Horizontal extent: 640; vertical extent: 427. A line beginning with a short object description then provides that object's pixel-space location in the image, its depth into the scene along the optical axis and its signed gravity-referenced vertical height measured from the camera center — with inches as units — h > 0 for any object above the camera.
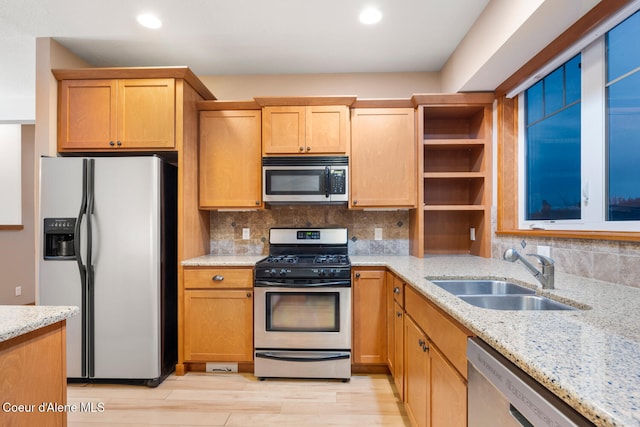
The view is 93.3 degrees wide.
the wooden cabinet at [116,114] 93.3 +31.0
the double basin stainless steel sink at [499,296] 53.1 -15.8
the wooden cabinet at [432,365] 42.5 -25.7
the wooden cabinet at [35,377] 34.0 -20.0
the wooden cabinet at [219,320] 92.3 -32.3
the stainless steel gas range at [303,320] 88.3 -31.4
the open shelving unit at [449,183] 100.7 +11.6
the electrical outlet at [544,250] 73.1 -8.7
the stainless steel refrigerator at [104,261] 84.4 -13.1
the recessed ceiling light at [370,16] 80.8 +54.4
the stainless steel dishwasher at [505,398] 24.0 -17.2
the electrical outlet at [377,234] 113.5 -7.3
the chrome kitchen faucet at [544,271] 53.9 -10.1
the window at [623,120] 57.7 +19.0
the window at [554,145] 72.7 +18.6
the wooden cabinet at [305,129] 101.3 +28.8
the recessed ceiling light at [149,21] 83.4 +54.7
